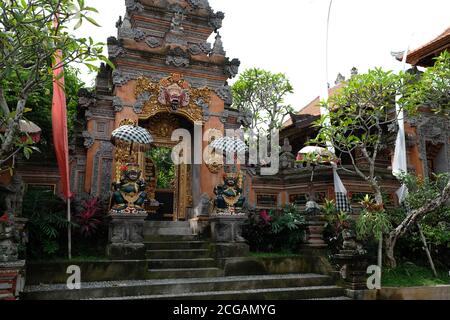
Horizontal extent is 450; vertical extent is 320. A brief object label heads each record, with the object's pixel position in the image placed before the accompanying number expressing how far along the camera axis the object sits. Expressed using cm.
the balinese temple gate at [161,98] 1013
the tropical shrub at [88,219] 777
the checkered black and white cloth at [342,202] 1131
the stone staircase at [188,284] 610
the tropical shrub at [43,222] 708
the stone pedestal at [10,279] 522
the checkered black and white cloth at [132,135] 824
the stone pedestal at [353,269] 728
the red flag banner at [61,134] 743
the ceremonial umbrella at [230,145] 945
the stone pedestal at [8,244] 545
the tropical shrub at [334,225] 841
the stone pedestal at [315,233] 848
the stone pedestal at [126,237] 722
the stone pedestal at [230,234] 804
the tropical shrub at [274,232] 907
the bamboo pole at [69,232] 729
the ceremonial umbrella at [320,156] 938
